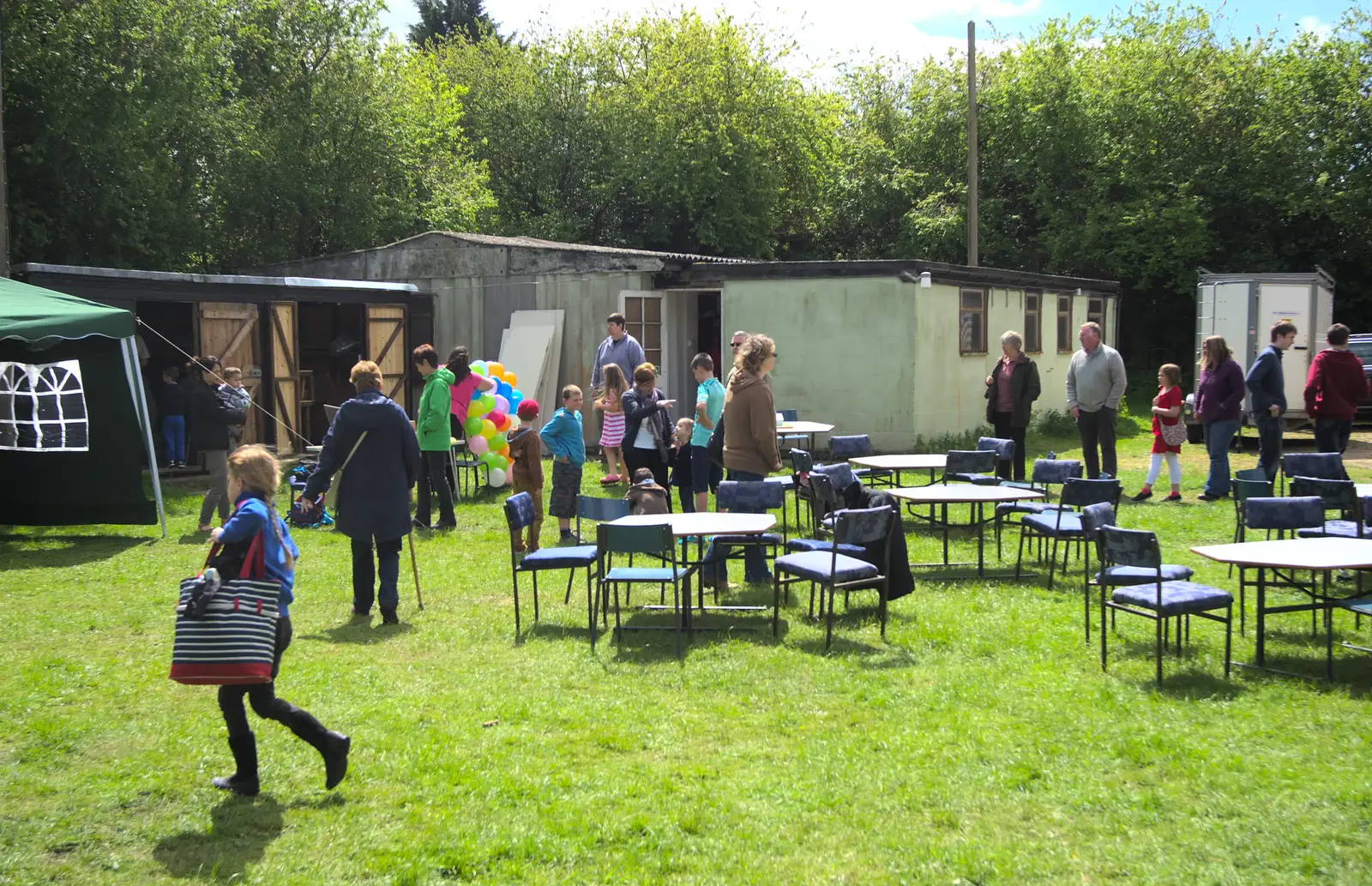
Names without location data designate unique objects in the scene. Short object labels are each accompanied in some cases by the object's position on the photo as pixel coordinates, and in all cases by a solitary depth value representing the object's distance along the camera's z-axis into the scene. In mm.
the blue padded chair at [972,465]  10133
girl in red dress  12508
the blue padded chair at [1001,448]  10633
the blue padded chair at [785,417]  14278
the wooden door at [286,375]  16453
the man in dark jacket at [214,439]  10812
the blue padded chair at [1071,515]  8227
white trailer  18109
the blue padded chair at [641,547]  6863
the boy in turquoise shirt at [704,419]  9508
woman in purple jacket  11914
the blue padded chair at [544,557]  7371
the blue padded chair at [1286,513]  7043
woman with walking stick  7484
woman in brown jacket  8180
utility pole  24609
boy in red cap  9398
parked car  20531
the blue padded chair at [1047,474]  9453
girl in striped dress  11781
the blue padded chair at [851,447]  11430
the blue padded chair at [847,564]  6965
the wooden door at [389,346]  17812
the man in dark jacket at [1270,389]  11102
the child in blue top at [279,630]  4672
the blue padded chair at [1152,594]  6086
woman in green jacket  10852
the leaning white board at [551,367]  17688
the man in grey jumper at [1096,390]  12008
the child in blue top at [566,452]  9547
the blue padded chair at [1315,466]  9055
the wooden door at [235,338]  15406
